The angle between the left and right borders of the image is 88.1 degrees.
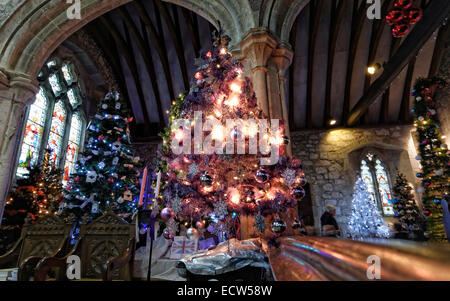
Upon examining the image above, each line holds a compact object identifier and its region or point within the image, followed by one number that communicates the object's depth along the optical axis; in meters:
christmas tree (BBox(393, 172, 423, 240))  6.41
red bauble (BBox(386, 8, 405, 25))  2.81
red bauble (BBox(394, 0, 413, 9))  2.71
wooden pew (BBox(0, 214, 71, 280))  2.82
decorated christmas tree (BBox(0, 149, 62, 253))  4.39
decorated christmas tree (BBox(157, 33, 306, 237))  2.21
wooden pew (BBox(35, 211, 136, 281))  2.81
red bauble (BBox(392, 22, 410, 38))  2.88
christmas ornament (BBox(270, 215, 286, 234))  1.90
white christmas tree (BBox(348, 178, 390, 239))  5.86
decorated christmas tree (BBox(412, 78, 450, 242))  5.21
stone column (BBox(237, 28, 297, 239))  3.23
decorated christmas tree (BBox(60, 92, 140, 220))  4.66
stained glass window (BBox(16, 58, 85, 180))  5.73
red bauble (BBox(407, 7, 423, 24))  2.75
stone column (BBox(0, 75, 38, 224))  3.26
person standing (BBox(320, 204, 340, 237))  4.04
